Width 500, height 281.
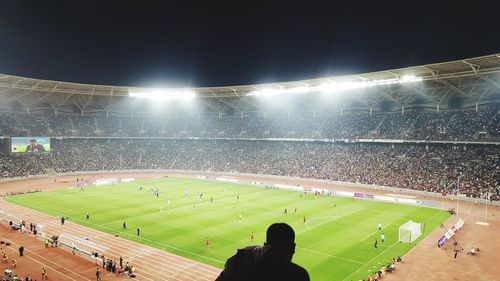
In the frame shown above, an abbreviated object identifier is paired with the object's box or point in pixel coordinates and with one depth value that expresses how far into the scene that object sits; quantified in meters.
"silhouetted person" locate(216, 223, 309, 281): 2.84
